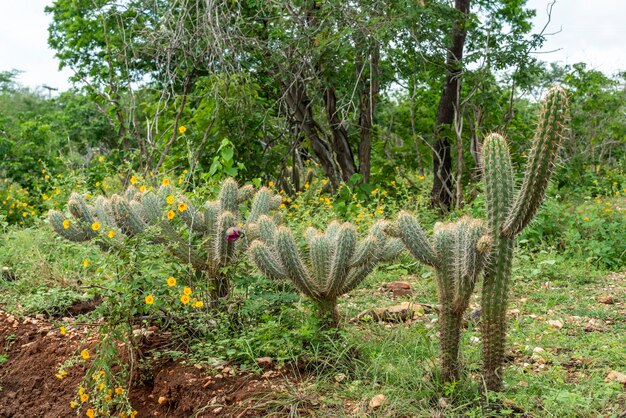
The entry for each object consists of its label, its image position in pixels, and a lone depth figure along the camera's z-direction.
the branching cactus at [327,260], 3.25
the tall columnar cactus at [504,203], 2.62
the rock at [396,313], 4.02
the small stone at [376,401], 2.80
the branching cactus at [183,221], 3.66
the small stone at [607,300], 4.69
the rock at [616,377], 3.12
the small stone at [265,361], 3.28
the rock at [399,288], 4.81
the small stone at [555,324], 4.06
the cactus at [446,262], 2.85
